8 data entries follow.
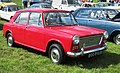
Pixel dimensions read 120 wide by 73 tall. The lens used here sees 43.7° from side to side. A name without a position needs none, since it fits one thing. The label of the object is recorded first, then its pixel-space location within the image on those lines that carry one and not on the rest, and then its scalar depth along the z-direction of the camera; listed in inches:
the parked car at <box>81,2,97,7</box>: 664.0
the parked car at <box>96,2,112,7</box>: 658.5
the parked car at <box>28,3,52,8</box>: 568.0
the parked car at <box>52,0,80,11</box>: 572.0
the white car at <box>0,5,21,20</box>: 414.4
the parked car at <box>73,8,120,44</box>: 231.5
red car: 148.9
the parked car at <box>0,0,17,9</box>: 598.1
